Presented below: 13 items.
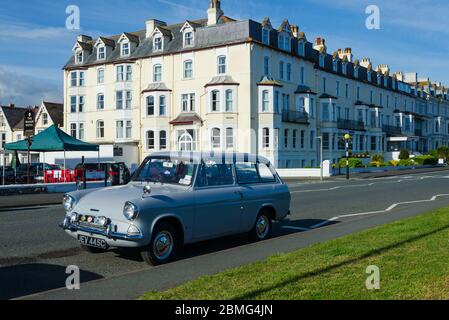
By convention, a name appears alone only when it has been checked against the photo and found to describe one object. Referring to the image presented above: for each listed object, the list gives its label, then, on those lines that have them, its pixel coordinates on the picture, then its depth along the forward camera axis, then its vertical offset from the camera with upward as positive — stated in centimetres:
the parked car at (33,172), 3004 -58
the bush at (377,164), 5058 -31
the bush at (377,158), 5724 +35
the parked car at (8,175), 3004 -73
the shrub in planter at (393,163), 5366 -22
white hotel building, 4316 +667
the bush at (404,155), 6255 +73
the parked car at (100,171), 2760 -47
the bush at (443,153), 6800 +102
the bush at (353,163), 4656 -16
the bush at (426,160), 5937 +9
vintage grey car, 759 -70
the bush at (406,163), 5459 -23
